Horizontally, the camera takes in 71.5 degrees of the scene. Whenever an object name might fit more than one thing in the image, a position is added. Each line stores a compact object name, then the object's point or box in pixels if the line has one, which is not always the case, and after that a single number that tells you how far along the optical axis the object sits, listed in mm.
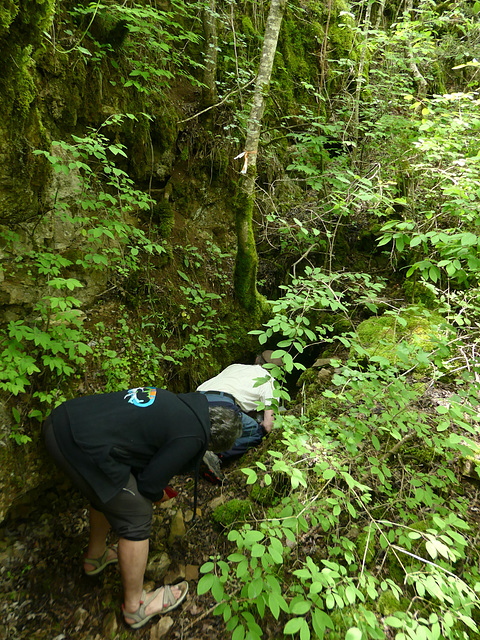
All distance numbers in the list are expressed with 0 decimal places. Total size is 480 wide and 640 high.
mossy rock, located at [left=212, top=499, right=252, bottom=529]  2824
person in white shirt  3672
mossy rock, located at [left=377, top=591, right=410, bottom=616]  1903
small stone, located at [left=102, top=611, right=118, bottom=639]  2199
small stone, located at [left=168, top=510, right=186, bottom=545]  2859
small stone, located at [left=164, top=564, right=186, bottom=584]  2580
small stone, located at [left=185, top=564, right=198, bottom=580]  2613
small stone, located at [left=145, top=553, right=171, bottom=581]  2568
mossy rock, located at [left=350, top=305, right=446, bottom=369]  3562
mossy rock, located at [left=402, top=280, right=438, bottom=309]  4694
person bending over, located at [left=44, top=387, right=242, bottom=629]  2053
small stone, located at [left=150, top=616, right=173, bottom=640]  2222
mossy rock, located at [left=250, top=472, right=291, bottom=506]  2846
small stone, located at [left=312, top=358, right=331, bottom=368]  3994
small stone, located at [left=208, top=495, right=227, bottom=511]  3115
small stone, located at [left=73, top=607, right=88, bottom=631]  2230
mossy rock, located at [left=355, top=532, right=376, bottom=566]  2189
